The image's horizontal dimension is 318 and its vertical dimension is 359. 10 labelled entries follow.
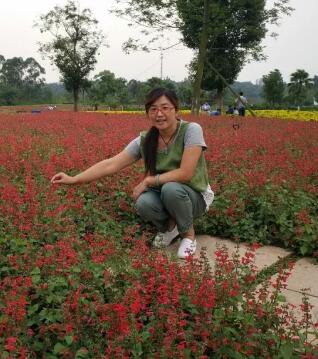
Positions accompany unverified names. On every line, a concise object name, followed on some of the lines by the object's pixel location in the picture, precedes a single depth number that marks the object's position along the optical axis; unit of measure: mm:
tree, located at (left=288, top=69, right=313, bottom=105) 53244
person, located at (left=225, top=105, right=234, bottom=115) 26742
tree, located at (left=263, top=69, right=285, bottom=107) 47616
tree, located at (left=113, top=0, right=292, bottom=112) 18234
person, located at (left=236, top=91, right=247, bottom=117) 24453
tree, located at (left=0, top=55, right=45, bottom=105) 86750
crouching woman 3672
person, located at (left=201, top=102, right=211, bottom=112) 30531
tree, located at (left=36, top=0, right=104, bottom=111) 32969
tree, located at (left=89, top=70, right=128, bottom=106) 54781
